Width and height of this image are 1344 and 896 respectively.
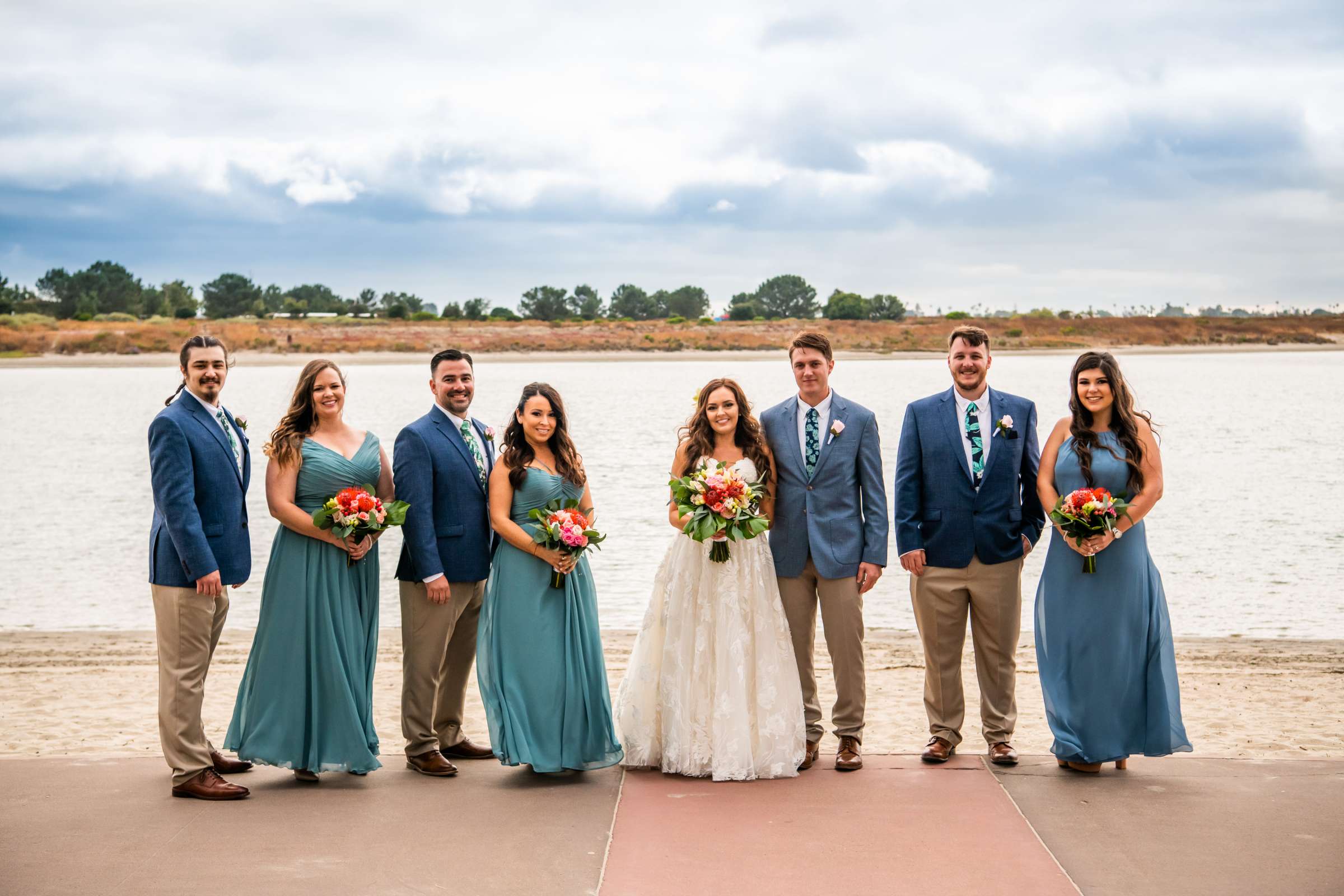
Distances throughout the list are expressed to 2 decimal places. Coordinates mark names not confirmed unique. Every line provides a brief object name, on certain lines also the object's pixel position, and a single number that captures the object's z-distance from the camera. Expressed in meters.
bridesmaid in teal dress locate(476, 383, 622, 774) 5.80
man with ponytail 5.49
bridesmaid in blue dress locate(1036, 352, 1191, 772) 5.86
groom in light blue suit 6.14
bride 5.83
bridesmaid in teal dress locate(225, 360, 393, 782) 5.71
